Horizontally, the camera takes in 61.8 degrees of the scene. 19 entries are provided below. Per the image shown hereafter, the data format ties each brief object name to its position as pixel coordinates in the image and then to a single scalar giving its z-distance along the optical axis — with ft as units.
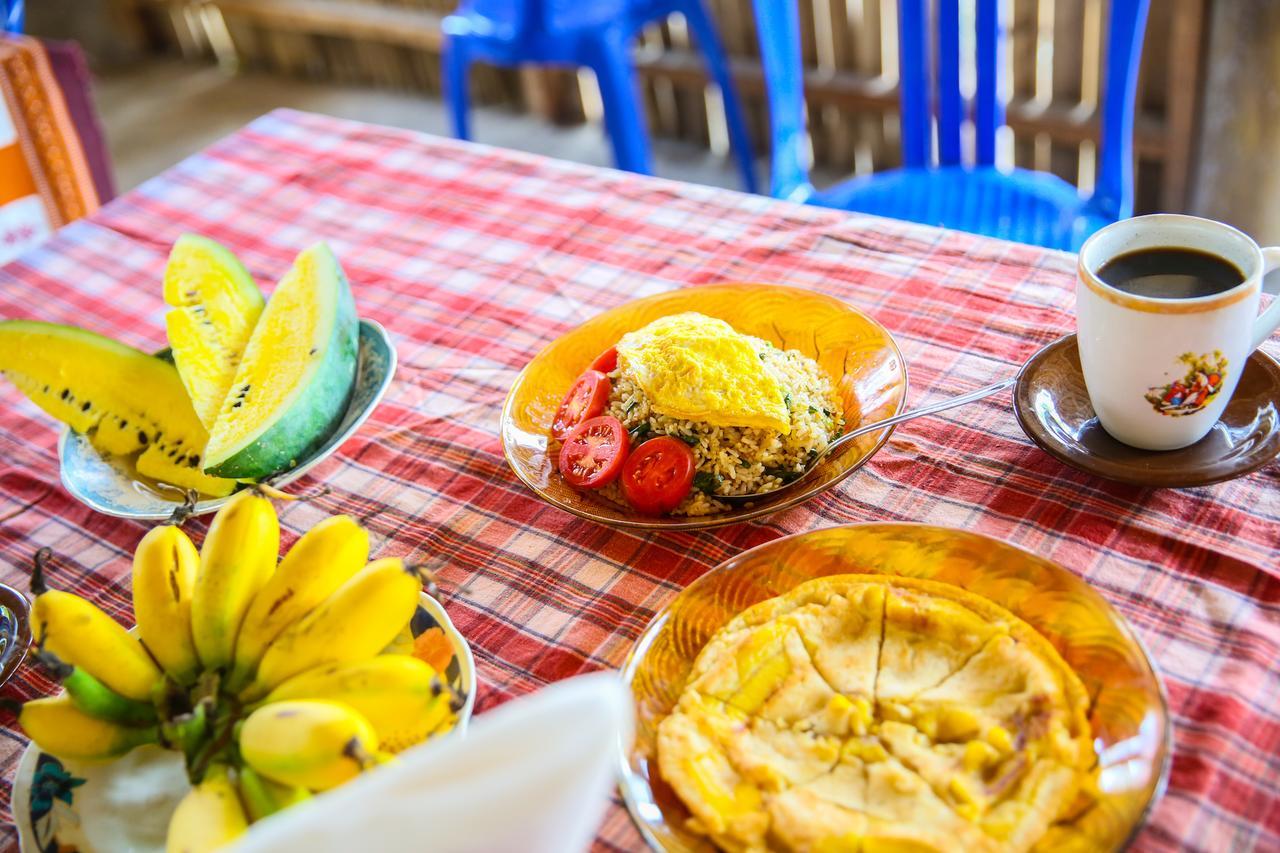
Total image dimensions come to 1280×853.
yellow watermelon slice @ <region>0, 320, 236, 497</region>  3.84
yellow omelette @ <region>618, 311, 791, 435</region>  3.12
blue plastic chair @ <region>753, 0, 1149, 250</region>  5.80
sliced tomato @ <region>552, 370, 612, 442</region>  3.37
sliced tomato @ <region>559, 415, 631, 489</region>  3.16
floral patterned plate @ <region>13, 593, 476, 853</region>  2.50
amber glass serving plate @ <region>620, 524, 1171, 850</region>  2.15
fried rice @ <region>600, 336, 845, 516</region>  3.13
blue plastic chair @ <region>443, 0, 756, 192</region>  8.69
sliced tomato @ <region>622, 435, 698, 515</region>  3.08
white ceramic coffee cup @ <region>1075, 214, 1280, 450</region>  2.71
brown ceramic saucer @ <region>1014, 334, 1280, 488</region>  2.86
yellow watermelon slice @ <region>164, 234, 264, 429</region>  3.75
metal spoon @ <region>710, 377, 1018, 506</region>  3.11
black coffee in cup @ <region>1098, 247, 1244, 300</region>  2.84
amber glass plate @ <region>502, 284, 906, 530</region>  3.12
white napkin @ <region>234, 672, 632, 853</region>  1.48
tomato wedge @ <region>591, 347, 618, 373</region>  3.55
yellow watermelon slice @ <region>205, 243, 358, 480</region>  3.47
